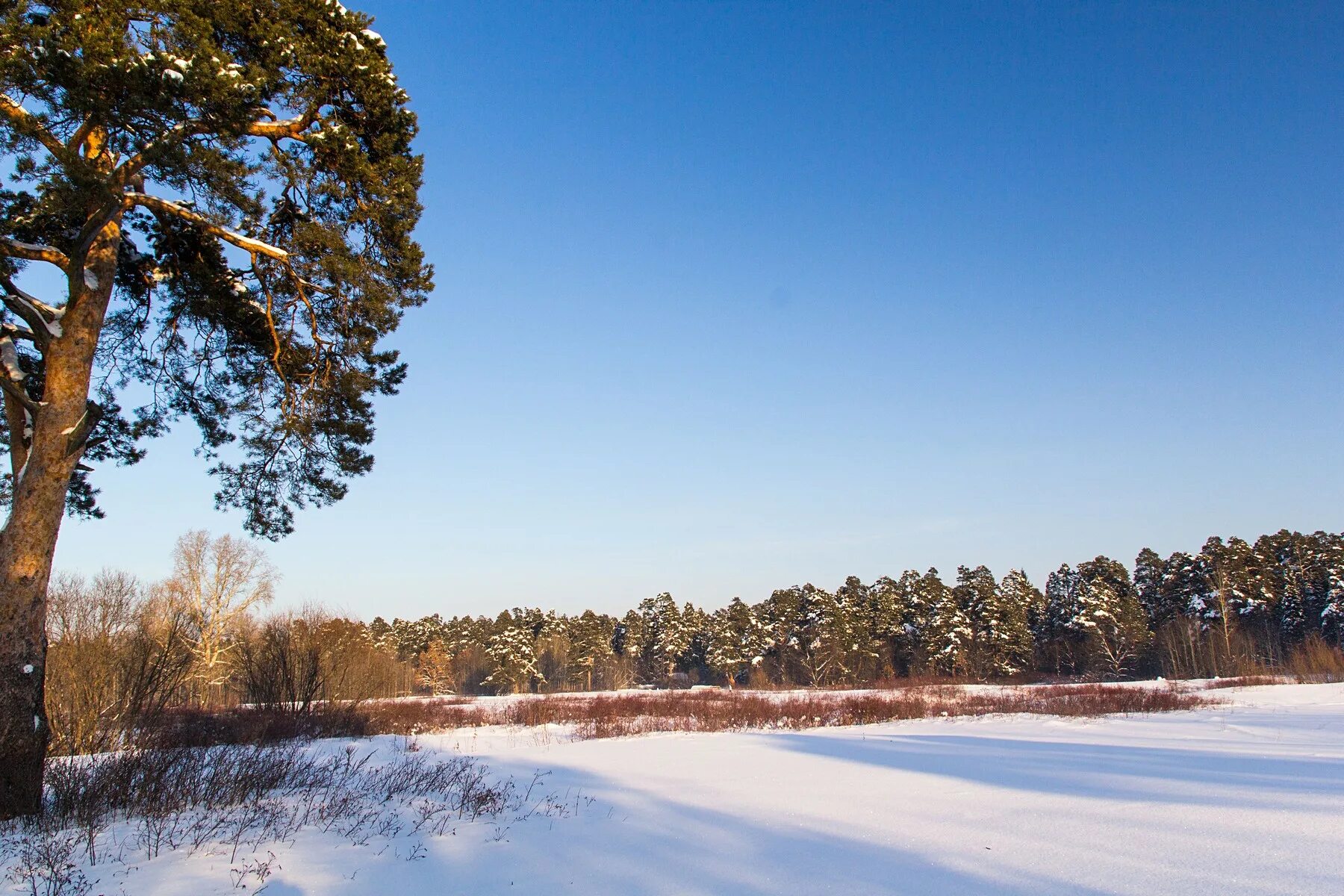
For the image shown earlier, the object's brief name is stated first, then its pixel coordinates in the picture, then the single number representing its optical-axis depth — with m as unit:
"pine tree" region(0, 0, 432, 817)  5.41
